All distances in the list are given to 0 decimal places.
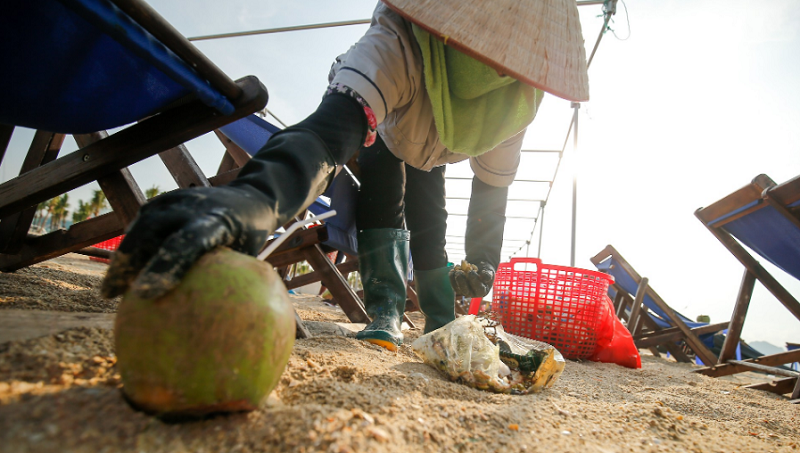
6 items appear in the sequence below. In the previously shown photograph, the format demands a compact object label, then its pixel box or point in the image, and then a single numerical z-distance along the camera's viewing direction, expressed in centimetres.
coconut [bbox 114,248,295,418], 54
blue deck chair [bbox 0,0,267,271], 85
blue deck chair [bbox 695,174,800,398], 220
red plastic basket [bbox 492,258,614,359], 242
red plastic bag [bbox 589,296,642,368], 254
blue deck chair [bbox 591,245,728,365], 360
